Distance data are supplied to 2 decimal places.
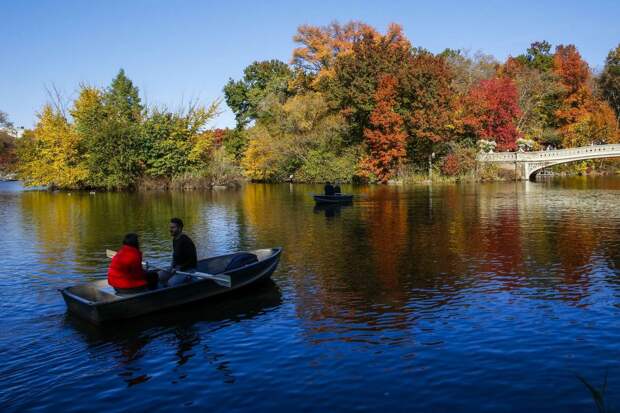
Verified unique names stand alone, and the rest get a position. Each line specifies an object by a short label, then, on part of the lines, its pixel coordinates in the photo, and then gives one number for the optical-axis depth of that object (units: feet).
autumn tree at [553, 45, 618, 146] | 258.78
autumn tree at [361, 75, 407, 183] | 201.26
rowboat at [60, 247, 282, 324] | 39.22
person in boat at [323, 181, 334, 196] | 123.12
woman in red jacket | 40.57
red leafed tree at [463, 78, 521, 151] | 216.54
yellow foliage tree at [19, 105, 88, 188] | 213.87
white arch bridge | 211.41
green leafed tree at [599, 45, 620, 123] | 274.16
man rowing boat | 45.83
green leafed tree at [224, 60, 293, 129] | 309.42
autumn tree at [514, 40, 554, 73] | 283.79
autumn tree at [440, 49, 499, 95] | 242.17
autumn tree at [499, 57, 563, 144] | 256.52
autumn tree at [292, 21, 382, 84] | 246.88
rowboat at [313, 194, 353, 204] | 123.44
